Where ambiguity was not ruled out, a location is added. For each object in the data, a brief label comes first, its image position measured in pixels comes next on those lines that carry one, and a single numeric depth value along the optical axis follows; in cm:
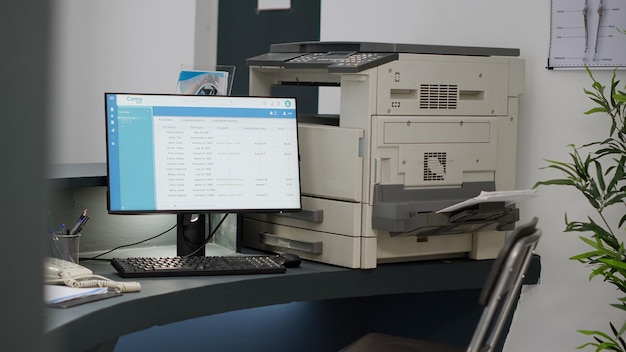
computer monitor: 219
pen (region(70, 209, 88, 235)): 210
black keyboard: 208
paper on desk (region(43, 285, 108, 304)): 173
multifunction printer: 225
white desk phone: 186
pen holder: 207
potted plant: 235
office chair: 163
